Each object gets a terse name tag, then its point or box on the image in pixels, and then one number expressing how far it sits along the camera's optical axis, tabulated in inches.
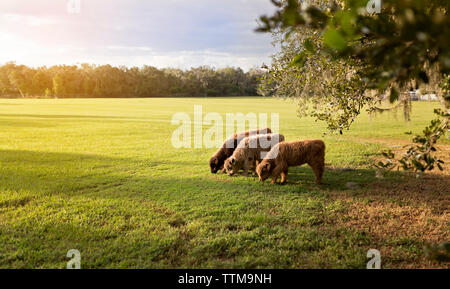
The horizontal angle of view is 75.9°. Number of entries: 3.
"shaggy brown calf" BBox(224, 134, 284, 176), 400.8
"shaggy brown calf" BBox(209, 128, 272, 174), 428.9
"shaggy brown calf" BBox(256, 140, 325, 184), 342.6
